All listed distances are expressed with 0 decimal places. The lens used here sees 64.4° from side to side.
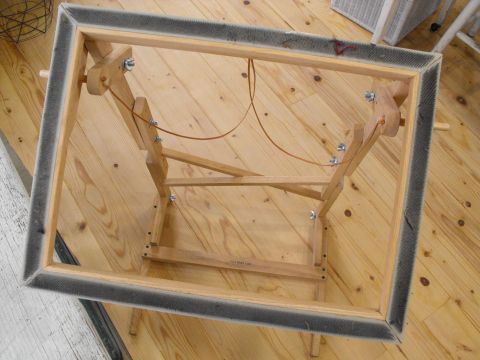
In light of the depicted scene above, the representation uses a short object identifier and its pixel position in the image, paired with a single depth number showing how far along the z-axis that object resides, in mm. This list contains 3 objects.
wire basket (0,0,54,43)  1654
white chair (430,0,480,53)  1401
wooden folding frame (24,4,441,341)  572
